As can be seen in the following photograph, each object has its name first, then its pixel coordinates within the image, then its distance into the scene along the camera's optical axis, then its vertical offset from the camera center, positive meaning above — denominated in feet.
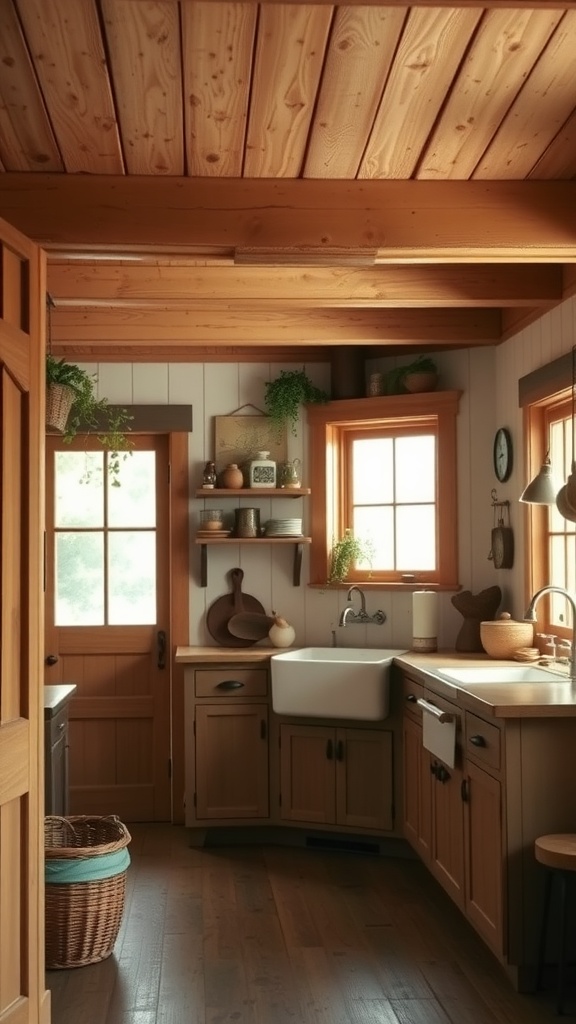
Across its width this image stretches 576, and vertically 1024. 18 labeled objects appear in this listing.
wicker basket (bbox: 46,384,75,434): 14.46 +1.74
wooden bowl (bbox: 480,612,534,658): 16.72 -1.54
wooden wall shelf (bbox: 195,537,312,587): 19.44 -0.15
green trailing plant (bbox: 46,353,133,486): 16.30 +1.96
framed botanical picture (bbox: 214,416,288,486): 20.21 +1.76
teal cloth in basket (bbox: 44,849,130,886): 12.85 -3.86
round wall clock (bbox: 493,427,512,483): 17.76 +1.28
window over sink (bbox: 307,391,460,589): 19.12 +0.88
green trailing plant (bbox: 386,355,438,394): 19.06 +2.82
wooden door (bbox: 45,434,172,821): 19.98 -1.53
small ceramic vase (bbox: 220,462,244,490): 19.65 +1.04
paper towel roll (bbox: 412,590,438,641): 18.43 -1.36
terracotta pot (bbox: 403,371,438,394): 19.06 +2.61
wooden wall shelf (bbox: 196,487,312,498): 19.45 +0.77
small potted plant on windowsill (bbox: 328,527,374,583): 19.67 -0.37
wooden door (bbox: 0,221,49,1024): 9.92 -0.96
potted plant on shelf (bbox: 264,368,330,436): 19.75 +2.50
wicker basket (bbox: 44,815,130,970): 12.84 -4.38
